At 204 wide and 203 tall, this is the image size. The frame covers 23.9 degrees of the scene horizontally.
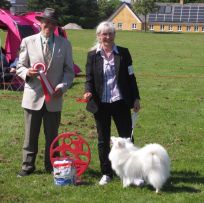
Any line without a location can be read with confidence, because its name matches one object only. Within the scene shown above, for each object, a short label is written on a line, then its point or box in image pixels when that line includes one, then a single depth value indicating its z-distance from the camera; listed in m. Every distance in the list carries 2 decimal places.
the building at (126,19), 93.86
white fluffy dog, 5.11
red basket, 5.80
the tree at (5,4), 68.62
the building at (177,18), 90.88
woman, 5.43
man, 5.61
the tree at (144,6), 81.69
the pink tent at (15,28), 14.09
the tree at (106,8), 94.62
